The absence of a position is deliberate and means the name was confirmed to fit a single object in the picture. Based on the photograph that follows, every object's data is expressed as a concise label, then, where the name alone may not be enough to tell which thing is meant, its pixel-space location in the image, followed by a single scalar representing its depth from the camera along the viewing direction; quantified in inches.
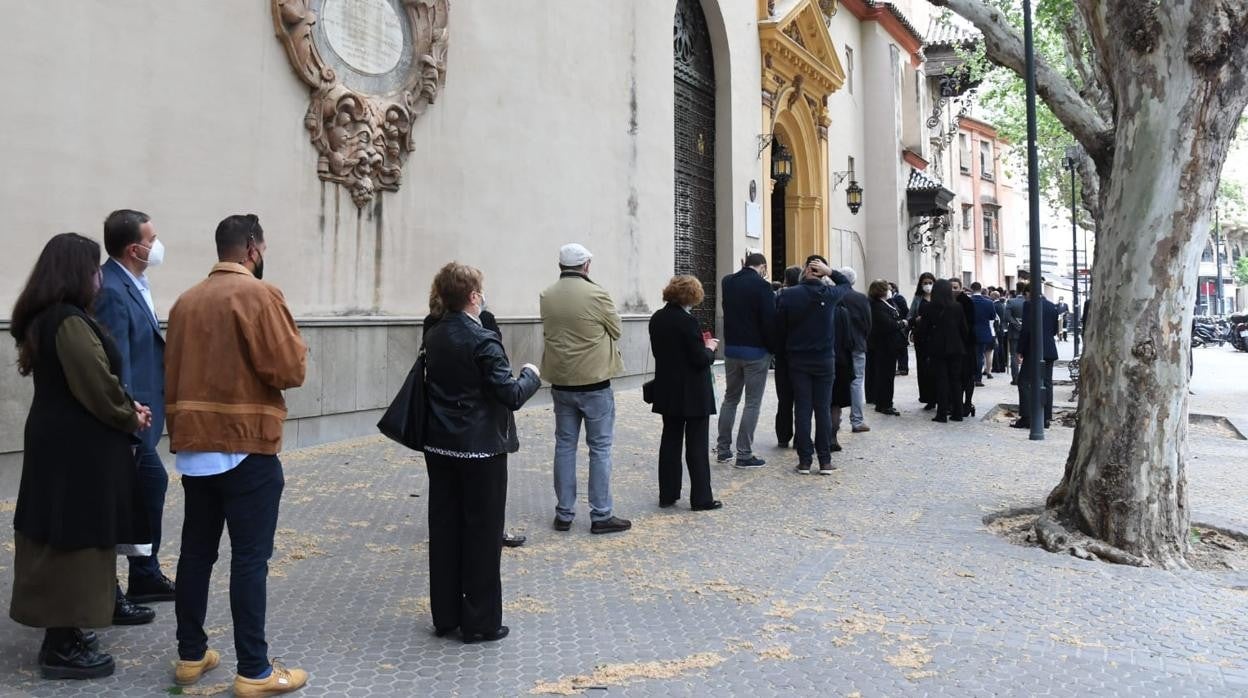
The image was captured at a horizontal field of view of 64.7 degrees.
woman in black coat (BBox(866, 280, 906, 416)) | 486.6
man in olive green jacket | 236.7
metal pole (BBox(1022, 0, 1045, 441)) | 425.1
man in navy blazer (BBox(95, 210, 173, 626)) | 165.6
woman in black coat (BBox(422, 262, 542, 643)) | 163.2
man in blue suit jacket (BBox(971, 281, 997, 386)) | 608.7
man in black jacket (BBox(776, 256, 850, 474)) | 327.3
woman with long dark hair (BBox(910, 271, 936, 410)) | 477.1
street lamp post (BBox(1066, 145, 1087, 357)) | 757.4
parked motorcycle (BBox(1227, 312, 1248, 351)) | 1402.9
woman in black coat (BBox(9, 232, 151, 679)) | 139.0
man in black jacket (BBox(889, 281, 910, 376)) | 649.1
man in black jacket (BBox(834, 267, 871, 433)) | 407.2
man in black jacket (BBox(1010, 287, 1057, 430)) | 455.8
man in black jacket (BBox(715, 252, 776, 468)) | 329.1
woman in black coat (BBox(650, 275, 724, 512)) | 260.2
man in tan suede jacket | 134.6
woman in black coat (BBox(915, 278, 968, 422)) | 458.3
